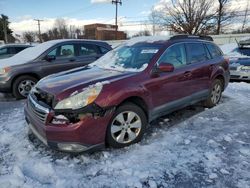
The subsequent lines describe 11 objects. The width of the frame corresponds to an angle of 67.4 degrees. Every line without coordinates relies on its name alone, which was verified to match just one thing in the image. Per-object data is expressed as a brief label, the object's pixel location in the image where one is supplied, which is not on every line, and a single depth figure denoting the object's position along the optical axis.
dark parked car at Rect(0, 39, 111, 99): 4.89
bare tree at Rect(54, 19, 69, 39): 55.98
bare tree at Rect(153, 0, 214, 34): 24.49
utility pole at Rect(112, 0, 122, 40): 30.83
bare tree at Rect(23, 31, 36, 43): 52.16
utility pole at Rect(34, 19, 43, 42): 50.63
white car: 6.13
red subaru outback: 2.38
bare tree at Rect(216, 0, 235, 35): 25.52
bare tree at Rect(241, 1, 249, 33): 26.78
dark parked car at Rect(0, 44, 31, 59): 8.47
